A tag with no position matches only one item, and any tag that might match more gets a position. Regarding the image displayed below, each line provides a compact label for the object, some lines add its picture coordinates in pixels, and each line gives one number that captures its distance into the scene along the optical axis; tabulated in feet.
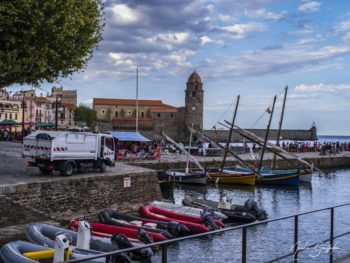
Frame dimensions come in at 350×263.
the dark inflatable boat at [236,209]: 85.76
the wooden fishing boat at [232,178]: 147.33
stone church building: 466.70
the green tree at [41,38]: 76.54
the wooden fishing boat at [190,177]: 142.31
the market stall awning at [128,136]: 177.99
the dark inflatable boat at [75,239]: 50.24
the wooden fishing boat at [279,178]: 149.59
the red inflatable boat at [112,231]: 63.49
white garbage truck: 79.77
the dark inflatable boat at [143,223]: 69.39
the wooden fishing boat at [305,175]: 156.57
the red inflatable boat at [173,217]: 72.59
